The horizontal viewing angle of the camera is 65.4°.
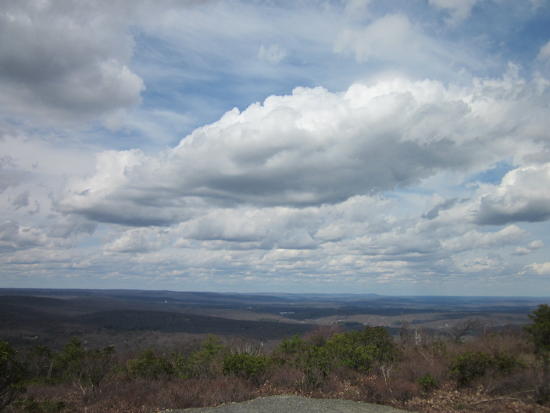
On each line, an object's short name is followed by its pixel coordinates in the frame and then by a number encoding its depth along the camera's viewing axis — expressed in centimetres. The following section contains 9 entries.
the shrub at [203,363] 2191
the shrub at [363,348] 2220
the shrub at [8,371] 1139
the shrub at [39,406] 1402
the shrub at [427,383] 1762
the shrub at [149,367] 2138
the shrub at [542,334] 1691
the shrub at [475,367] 1844
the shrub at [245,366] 2008
